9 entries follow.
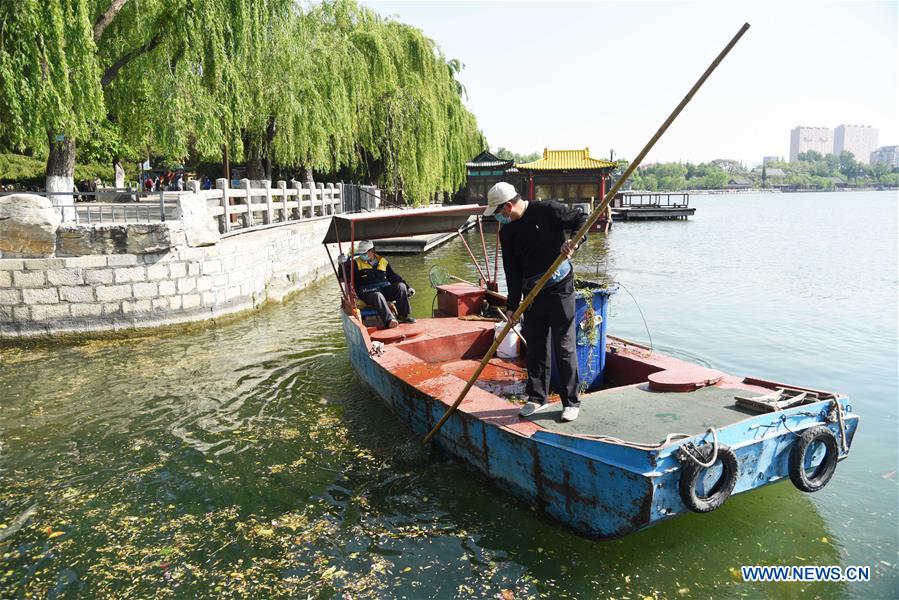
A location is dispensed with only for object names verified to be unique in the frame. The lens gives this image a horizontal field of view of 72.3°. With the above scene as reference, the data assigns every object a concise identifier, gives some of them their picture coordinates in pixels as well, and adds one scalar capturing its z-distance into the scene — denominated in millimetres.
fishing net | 8921
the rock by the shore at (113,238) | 9586
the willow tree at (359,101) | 16234
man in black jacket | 4512
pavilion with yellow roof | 36594
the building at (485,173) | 40438
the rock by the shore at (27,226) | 9211
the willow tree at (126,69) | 9305
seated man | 8422
